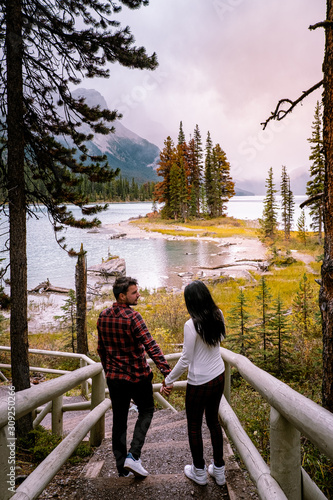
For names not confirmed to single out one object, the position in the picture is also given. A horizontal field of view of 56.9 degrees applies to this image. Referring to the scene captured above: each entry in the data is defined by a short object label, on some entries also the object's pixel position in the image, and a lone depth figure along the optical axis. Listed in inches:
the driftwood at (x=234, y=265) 1000.0
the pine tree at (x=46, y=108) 179.2
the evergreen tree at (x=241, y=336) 285.4
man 105.0
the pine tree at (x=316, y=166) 1079.3
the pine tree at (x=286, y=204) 1572.3
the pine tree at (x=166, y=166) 2202.5
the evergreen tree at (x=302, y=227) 1434.5
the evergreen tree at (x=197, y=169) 2324.1
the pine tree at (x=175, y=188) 2060.8
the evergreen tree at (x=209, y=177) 2191.2
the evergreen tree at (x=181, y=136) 2476.0
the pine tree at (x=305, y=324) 355.1
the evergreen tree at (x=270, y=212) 1428.4
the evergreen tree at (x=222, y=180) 2166.6
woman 96.0
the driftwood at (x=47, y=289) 796.0
